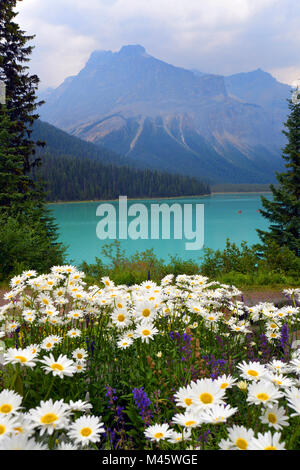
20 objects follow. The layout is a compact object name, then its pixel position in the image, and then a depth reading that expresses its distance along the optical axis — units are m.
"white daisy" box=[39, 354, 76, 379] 1.58
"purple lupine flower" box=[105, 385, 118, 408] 2.12
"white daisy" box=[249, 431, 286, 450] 1.14
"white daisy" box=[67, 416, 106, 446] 1.28
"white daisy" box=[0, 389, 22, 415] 1.36
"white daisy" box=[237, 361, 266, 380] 1.51
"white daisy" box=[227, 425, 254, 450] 1.21
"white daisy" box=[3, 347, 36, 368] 1.58
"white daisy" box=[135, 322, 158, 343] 2.13
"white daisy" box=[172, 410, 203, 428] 1.32
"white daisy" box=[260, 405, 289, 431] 1.36
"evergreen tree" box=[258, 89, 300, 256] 15.10
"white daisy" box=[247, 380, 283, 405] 1.33
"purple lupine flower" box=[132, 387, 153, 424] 1.97
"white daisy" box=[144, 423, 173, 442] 1.51
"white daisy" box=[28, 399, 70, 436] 1.27
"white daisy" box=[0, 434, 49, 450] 1.15
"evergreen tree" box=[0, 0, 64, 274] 14.29
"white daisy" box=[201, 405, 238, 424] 1.20
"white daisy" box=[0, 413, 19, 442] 1.18
